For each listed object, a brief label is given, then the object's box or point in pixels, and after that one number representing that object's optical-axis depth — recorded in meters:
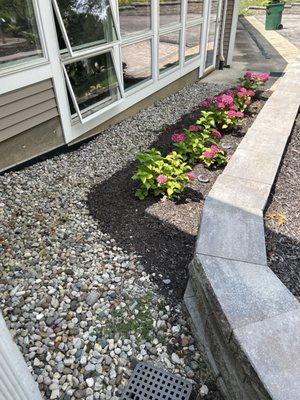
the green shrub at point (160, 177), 2.88
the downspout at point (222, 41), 7.29
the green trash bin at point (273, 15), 12.18
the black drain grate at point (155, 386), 1.66
